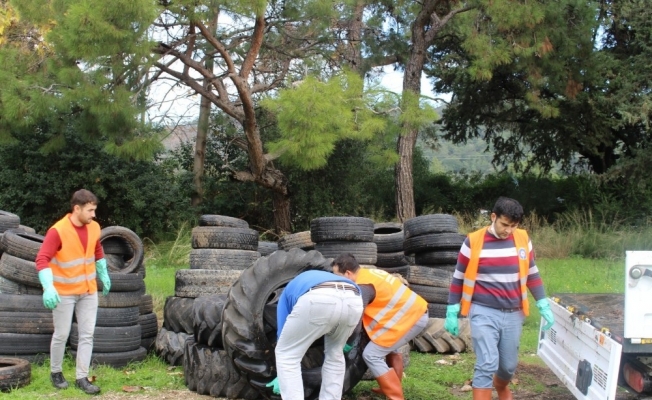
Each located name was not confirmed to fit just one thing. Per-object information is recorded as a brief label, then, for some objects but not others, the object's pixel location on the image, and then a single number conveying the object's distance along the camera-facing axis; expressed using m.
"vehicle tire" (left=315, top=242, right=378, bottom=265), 9.52
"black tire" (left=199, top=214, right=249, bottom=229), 10.02
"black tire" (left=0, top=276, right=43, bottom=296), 8.09
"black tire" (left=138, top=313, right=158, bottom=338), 8.88
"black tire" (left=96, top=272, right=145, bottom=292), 8.16
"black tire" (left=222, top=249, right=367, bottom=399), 6.39
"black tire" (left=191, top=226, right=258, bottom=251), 9.44
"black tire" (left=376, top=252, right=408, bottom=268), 11.14
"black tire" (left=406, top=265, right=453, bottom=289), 9.41
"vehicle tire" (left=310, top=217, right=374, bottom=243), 9.60
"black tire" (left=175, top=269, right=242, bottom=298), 8.64
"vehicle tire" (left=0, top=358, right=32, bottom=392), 6.95
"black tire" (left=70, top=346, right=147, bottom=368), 7.99
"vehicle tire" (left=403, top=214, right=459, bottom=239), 10.09
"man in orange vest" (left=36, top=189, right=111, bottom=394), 6.89
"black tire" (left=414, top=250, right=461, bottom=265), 9.82
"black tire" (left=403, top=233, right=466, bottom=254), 9.87
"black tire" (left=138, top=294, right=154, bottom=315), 8.94
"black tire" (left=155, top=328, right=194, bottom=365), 8.23
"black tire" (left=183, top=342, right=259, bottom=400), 6.82
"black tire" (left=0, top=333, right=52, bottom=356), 7.77
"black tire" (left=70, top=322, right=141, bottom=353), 8.02
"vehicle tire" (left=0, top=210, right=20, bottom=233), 9.27
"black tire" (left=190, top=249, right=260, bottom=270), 9.31
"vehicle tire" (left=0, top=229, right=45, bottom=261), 8.09
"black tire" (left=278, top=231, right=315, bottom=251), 10.95
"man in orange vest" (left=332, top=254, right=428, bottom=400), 6.59
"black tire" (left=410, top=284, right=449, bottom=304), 9.37
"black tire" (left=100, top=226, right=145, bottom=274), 8.80
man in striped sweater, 5.88
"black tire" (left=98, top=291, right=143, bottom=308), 8.12
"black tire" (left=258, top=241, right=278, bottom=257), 11.62
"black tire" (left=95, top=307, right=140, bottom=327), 8.06
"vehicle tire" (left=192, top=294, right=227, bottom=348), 7.11
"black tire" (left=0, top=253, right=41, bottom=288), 7.98
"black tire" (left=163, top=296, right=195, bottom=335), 8.35
